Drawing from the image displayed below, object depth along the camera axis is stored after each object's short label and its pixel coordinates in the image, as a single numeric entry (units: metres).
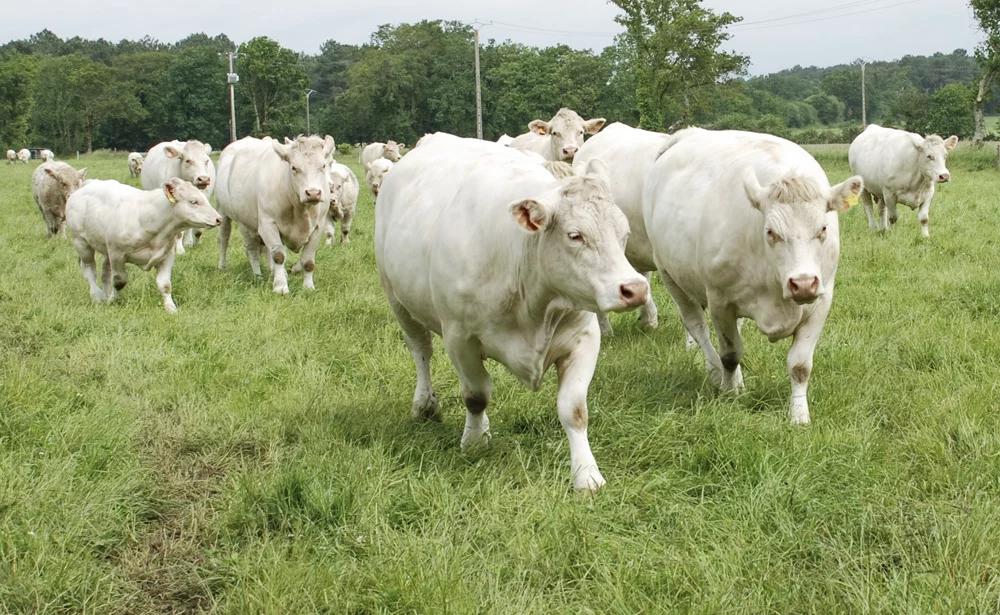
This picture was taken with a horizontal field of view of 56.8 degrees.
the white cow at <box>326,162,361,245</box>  14.57
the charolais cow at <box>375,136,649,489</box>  4.07
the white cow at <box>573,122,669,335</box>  7.67
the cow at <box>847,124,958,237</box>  14.12
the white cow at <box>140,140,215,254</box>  15.07
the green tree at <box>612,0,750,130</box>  53.16
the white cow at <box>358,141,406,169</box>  19.25
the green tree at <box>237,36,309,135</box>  74.50
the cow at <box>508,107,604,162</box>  10.91
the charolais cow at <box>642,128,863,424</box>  5.04
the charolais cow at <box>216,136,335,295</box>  10.50
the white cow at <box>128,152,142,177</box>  27.77
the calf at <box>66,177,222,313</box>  9.84
